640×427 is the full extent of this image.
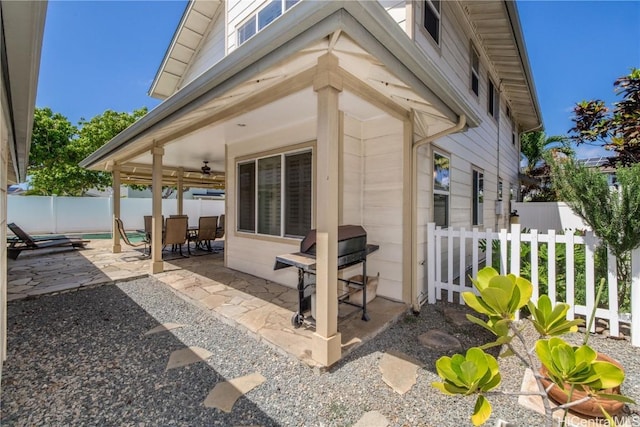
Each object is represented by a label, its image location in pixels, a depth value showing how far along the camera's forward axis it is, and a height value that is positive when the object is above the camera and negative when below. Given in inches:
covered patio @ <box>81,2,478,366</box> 85.2 +46.7
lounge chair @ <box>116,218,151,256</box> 281.6 -26.0
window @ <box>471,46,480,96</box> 250.5 +124.9
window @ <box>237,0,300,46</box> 222.4 +162.3
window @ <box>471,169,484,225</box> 267.9 +9.9
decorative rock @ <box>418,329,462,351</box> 120.0 -59.2
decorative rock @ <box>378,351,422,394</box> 94.6 -59.4
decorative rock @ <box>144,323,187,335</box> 132.3 -57.5
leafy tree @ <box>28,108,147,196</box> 521.0 +123.3
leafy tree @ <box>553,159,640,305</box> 114.0 +1.3
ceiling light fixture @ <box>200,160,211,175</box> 326.0 +47.4
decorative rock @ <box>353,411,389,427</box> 78.0 -60.0
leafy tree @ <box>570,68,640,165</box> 275.8 +96.9
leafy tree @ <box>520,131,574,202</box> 550.0 +99.5
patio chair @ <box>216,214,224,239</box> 340.2 -28.4
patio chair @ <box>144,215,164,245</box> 305.0 -21.2
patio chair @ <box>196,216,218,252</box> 306.4 -22.5
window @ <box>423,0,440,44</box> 179.3 +125.4
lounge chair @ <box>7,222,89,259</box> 294.1 -41.5
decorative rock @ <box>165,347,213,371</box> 107.0 -58.6
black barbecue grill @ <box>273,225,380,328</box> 118.7 -21.5
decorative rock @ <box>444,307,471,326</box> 143.4 -58.3
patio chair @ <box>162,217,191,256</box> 269.1 -22.1
